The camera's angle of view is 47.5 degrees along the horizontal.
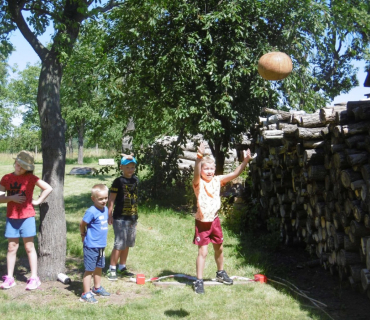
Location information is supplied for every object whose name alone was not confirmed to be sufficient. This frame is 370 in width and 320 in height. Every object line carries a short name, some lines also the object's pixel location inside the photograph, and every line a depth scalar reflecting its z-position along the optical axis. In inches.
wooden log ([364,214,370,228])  175.6
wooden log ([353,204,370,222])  179.9
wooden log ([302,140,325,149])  229.8
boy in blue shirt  183.2
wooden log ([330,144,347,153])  199.2
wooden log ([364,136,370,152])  177.7
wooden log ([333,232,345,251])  203.2
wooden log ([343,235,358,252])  193.4
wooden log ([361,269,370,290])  176.3
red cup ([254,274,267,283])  210.5
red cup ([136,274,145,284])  206.7
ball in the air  236.2
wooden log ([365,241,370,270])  176.4
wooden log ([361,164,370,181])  174.9
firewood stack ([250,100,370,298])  186.1
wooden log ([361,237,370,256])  181.8
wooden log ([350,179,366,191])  179.5
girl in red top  196.1
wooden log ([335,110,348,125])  199.5
